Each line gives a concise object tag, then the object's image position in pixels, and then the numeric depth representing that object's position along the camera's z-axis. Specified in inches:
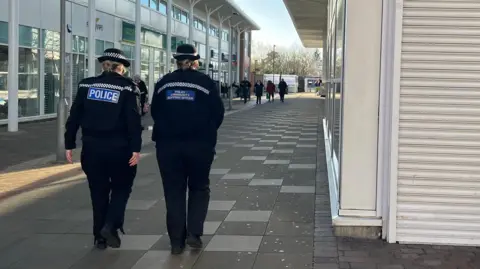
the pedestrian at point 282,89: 1760.6
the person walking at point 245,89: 1705.0
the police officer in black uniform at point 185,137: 204.5
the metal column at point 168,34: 1160.8
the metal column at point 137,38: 971.7
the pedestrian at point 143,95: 718.5
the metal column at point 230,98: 1244.4
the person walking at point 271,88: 1810.3
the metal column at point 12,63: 631.2
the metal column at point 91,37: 750.5
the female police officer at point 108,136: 208.5
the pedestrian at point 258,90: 1662.9
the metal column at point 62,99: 431.5
